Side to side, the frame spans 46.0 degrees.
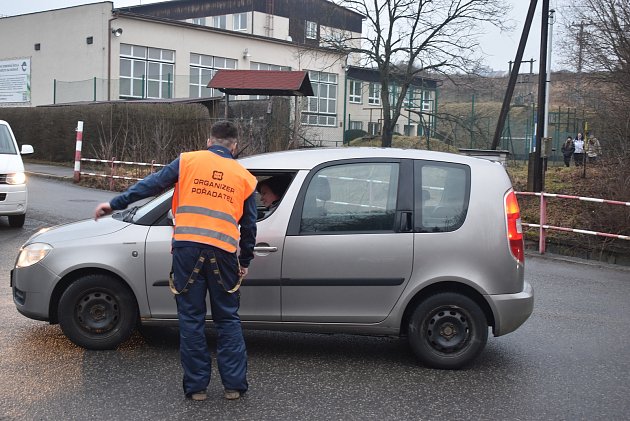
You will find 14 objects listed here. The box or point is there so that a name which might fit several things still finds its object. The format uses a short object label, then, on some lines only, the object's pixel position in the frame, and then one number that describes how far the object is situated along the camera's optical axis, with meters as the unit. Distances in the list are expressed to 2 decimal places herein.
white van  12.47
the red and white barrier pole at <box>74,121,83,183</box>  21.03
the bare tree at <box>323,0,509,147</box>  30.80
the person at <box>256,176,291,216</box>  5.78
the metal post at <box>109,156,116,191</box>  20.94
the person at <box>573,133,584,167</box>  26.16
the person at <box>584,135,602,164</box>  18.71
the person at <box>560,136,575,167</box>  29.37
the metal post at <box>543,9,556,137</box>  19.97
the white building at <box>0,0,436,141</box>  37.50
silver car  5.59
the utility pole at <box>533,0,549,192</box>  18.44
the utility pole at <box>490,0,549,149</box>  20.19
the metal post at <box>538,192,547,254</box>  12.75
